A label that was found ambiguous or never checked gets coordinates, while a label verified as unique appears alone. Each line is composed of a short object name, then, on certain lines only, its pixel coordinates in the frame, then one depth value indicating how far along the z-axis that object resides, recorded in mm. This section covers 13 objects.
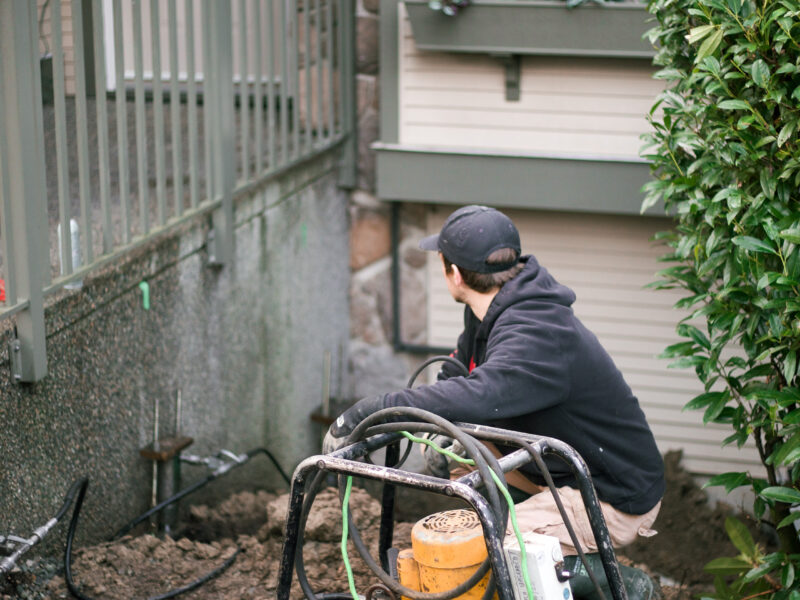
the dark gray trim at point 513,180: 5598
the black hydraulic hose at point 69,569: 3379
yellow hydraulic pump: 2490
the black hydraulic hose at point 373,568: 2385
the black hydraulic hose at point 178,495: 4055
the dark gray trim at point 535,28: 5289
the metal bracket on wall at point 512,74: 5613
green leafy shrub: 2934
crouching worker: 2729
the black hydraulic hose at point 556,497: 2537
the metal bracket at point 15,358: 3268
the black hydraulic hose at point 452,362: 3189
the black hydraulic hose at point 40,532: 3123
